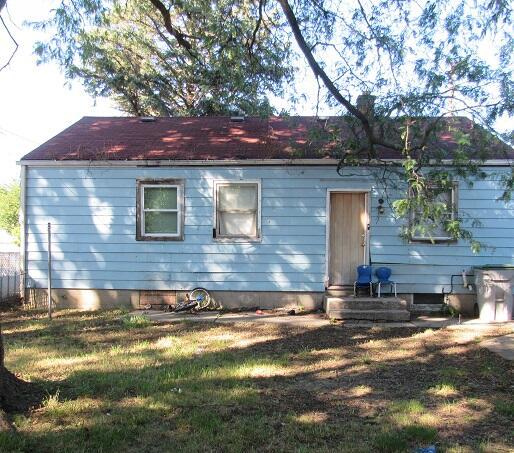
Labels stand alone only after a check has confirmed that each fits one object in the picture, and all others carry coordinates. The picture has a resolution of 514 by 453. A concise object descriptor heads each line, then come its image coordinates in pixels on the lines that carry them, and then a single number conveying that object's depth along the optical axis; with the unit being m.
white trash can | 9.74
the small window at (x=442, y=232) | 10.34
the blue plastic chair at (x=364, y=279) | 10.23
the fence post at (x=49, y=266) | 9.70
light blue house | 10.52
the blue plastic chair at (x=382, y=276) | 10.28
